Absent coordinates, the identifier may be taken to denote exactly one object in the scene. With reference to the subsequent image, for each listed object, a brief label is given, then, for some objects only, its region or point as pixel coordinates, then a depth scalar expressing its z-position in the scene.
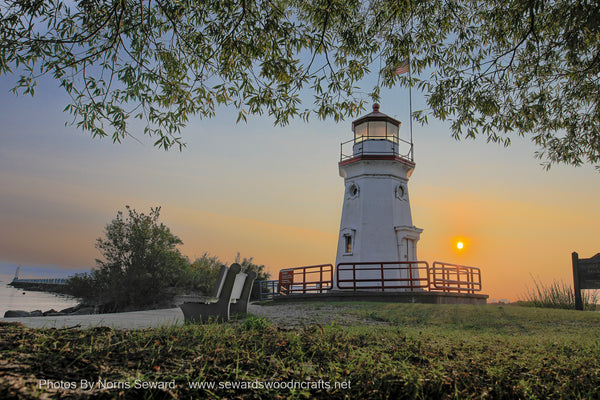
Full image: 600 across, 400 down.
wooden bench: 7.50
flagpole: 22.17
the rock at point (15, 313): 13.59
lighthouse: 20.44
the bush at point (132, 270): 18.88
